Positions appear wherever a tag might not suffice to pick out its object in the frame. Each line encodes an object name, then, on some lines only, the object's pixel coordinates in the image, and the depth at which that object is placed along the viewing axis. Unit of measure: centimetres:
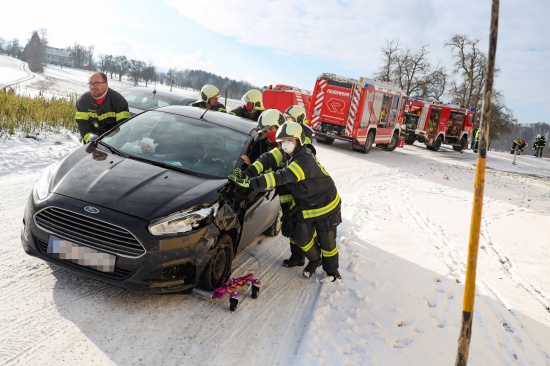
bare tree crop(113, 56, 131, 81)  11606
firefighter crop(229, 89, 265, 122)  775
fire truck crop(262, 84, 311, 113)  1992
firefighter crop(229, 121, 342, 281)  437
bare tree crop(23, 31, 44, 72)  8719
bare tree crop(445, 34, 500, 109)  3809
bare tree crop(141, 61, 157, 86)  10988
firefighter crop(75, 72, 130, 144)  571
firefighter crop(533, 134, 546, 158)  3228
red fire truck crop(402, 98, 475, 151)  2516
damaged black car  329
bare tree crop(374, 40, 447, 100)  4009
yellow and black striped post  256
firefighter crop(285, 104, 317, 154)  675
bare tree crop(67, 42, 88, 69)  13462
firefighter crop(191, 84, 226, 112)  745
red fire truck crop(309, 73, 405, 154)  1731
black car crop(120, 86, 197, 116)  928
